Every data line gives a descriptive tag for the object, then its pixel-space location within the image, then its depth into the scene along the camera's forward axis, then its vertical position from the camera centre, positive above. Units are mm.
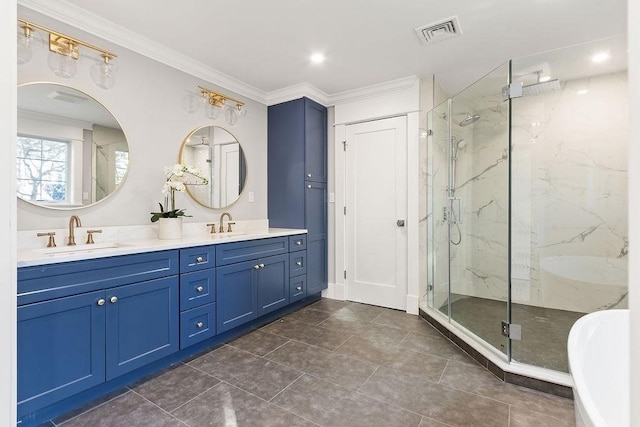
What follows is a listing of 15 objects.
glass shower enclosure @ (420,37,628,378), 2492 +160
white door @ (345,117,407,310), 3314 +12
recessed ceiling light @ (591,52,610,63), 2447 +1298
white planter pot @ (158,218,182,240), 2393 -122
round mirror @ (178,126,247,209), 2869 +516
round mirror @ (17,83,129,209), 1924 +458
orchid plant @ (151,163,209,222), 2453 +217
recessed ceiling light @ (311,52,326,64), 2704 +1434
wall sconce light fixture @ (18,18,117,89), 1856 +1084
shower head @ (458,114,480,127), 3063 +968
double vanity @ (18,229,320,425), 1519 -622
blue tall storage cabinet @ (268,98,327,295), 3461 +462
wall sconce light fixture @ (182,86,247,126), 2854 +1113
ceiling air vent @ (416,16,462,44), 2213 +1414
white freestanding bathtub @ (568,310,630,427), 1022 -523
